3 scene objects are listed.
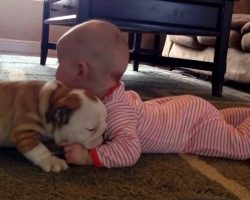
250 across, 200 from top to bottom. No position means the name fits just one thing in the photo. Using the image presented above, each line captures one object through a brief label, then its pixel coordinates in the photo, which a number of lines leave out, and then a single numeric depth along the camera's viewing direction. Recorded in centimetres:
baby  74
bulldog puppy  68
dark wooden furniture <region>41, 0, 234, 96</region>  149
